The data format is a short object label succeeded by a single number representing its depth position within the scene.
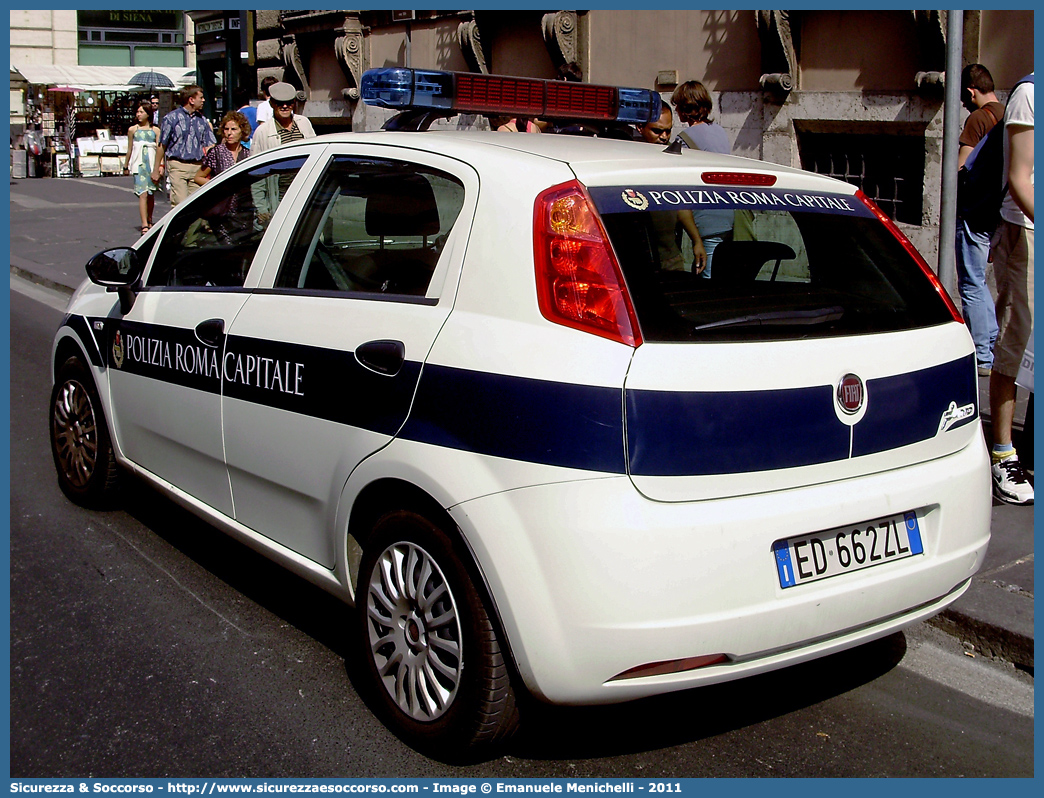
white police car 2.73
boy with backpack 7.03
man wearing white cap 9.02
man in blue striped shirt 13.67
